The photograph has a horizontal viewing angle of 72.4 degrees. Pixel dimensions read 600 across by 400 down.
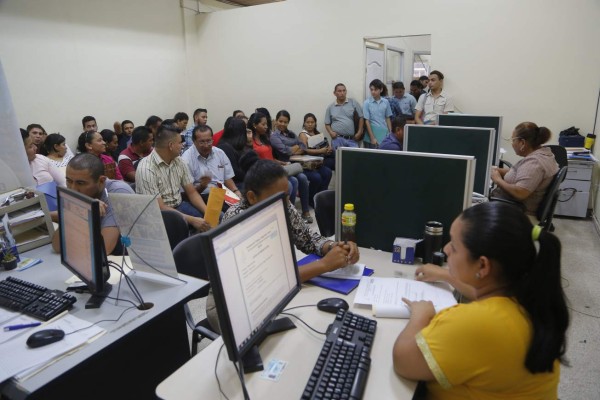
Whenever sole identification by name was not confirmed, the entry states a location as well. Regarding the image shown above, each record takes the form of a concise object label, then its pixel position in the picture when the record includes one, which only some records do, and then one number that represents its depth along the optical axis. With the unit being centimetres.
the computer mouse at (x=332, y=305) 144
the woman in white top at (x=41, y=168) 359
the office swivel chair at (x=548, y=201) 284
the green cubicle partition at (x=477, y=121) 379
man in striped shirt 330
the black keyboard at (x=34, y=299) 151
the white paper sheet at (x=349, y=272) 170
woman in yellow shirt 97
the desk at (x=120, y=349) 126
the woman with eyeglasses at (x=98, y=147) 429
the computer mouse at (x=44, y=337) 133
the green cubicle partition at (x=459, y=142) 298
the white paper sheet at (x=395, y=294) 141
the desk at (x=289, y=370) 107
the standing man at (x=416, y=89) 655
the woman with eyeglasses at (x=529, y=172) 300
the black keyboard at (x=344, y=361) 103
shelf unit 209
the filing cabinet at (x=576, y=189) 449
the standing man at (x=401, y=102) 610
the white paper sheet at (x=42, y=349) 123
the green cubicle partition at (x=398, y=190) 177
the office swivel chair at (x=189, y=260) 193
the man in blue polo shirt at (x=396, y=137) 366
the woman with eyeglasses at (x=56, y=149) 417
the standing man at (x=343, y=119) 586
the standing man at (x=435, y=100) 523
